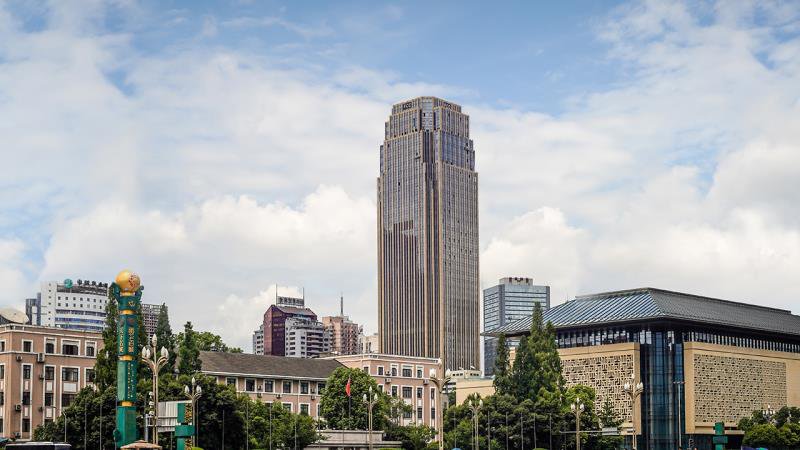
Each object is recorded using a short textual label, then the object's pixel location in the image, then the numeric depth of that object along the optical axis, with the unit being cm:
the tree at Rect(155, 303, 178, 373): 9731
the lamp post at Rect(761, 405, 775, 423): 12406
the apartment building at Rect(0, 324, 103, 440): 10275
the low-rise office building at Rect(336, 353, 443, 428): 13562
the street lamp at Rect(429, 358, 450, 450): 5994
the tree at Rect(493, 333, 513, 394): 10650
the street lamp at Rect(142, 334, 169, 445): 6038
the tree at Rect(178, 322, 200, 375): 9232
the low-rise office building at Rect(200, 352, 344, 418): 12075
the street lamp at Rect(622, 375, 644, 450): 7388
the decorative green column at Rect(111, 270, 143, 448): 6588
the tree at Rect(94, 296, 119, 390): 8762
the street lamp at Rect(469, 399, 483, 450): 9788
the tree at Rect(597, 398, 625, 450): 10662
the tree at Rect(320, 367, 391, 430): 11125
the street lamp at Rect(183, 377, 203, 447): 7194
